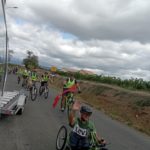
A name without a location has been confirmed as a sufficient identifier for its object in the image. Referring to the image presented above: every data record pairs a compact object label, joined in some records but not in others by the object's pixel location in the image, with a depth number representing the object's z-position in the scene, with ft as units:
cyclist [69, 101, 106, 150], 9.89
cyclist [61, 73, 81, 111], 23.21
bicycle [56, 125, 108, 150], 9.55
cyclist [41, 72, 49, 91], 32.97
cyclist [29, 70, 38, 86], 31.74
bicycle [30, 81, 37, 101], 28.57
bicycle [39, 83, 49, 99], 32.56
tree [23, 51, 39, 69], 218.07
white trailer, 14.58
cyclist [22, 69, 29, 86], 43.39
